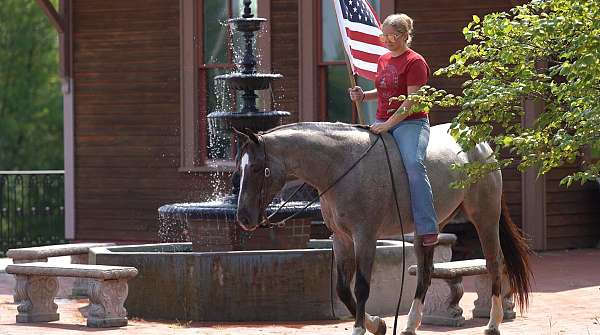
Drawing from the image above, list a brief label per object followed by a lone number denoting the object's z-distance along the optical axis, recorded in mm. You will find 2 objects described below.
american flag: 12477
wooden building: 17500
